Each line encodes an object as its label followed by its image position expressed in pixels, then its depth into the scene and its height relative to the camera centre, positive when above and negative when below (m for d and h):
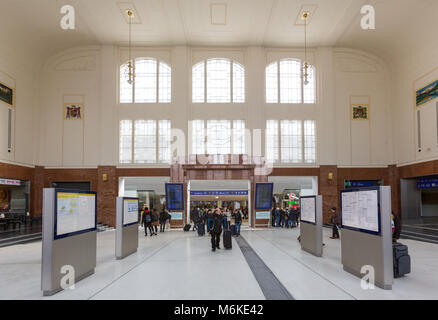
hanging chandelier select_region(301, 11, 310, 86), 17.92 +9.06
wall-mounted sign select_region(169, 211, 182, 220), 19.78 -1.95
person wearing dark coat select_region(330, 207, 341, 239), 13.42 -1.69
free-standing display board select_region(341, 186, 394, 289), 5.95 -0.99
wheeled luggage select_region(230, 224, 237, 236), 15.23 -2.19
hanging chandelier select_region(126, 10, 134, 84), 17.69 +9.01
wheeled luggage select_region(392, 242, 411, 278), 6.61 -1.57
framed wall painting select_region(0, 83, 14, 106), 17.55 +4.77
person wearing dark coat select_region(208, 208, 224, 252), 10.60 -1.53
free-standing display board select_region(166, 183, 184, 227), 19.62 -1.18
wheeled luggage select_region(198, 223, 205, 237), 15.64 -2.20
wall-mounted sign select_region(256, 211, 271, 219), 20.02 -1.92
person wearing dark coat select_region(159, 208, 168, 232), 17.31 -1.85
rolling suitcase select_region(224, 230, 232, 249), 10.89 -1.90
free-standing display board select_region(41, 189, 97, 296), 5.70 -1.04
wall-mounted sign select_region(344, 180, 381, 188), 21.05 -0.07
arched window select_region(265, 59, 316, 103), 21.45 +6.35
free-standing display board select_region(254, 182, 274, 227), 19.95 -1.32
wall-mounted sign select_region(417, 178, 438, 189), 18.93 -0.08
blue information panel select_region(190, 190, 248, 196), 20.69 -0.67
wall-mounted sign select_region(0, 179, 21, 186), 17.52 +0.05
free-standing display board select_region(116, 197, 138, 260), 9.22 -1.32
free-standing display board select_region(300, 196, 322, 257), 9.45 -1.28
